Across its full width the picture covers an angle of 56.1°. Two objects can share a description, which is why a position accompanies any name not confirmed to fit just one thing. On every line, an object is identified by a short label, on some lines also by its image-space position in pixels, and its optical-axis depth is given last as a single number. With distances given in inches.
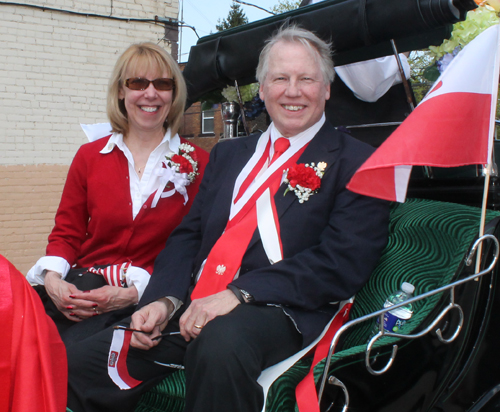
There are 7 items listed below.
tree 1052.5
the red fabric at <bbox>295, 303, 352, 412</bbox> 55.7
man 61.1
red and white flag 61.6
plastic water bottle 67.5
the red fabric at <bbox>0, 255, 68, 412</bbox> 48.2
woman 96.0
